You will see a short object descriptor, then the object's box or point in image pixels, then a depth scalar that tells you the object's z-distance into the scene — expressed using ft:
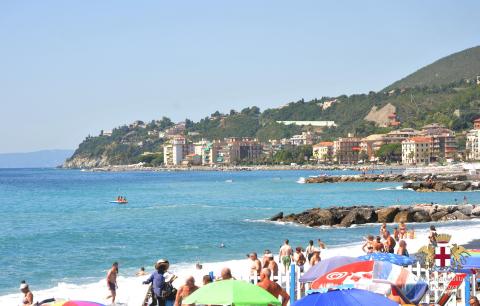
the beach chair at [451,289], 46.10
